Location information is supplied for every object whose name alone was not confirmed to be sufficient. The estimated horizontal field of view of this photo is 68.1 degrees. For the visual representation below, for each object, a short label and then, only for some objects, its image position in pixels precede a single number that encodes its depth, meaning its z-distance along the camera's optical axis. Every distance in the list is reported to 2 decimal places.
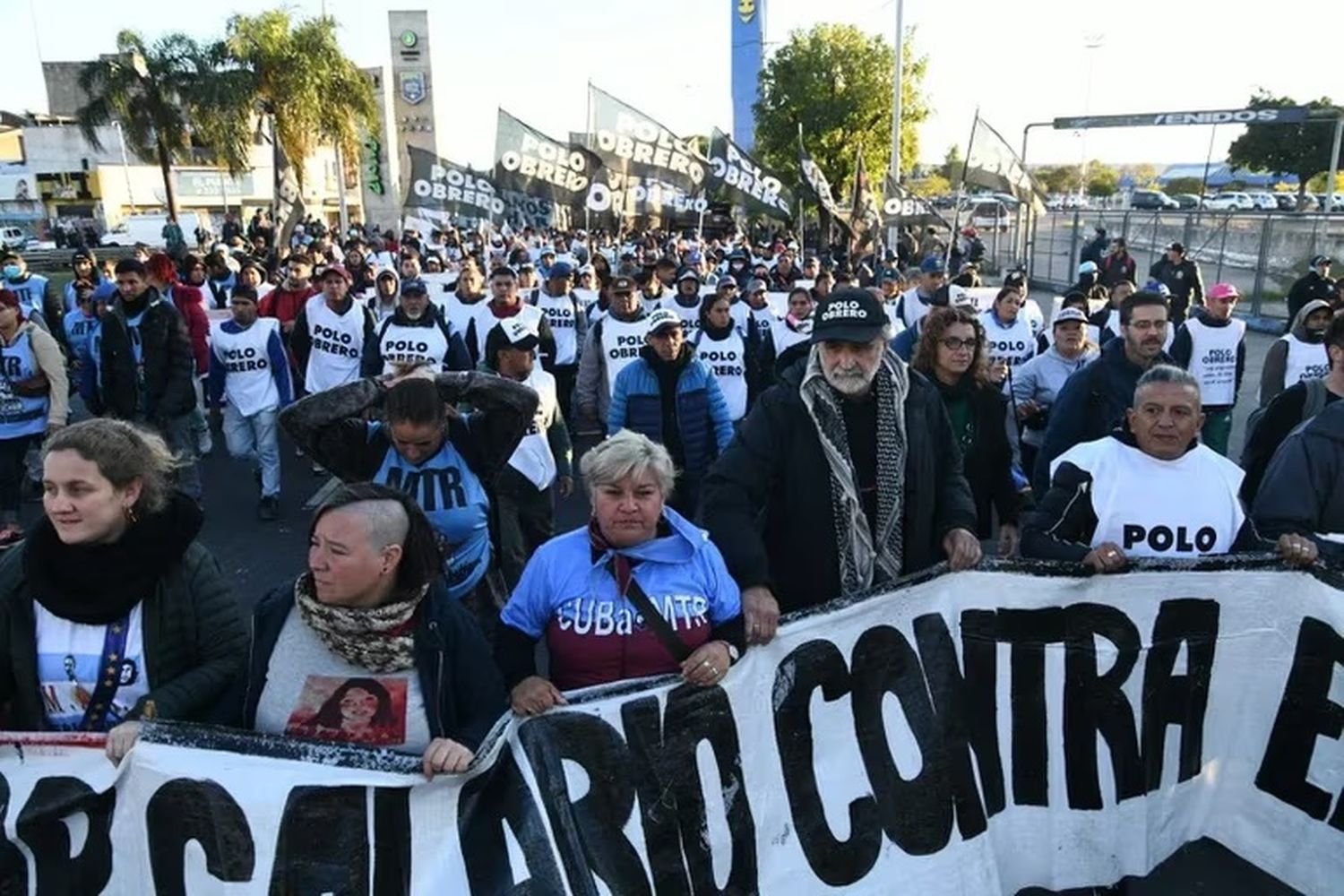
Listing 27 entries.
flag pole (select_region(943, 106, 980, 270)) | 14.20
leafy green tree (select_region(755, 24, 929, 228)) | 36.97
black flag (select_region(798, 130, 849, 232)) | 16.50
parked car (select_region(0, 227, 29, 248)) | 42.28
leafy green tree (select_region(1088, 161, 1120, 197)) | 86.88
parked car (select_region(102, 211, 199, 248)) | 41.91
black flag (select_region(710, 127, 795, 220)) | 15.61
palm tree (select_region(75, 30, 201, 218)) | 29.38
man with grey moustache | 3.33
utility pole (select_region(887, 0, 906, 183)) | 23.16
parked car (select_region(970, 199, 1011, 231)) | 36.97
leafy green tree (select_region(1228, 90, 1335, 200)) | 45.66
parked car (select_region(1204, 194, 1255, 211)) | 47.69
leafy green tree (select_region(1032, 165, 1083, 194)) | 95.97
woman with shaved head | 2.52
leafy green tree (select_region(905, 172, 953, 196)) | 76.75
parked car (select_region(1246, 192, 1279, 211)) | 44.53
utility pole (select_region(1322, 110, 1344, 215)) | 23.69
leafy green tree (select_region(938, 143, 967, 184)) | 68.85
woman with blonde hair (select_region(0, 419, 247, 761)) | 2.56
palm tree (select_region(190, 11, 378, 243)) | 28.25
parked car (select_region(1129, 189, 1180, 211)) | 48.31
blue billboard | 67.94
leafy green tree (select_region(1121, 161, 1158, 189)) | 98.57
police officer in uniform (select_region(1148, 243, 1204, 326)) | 13.70
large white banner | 2.51
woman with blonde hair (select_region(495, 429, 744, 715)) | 2.82
